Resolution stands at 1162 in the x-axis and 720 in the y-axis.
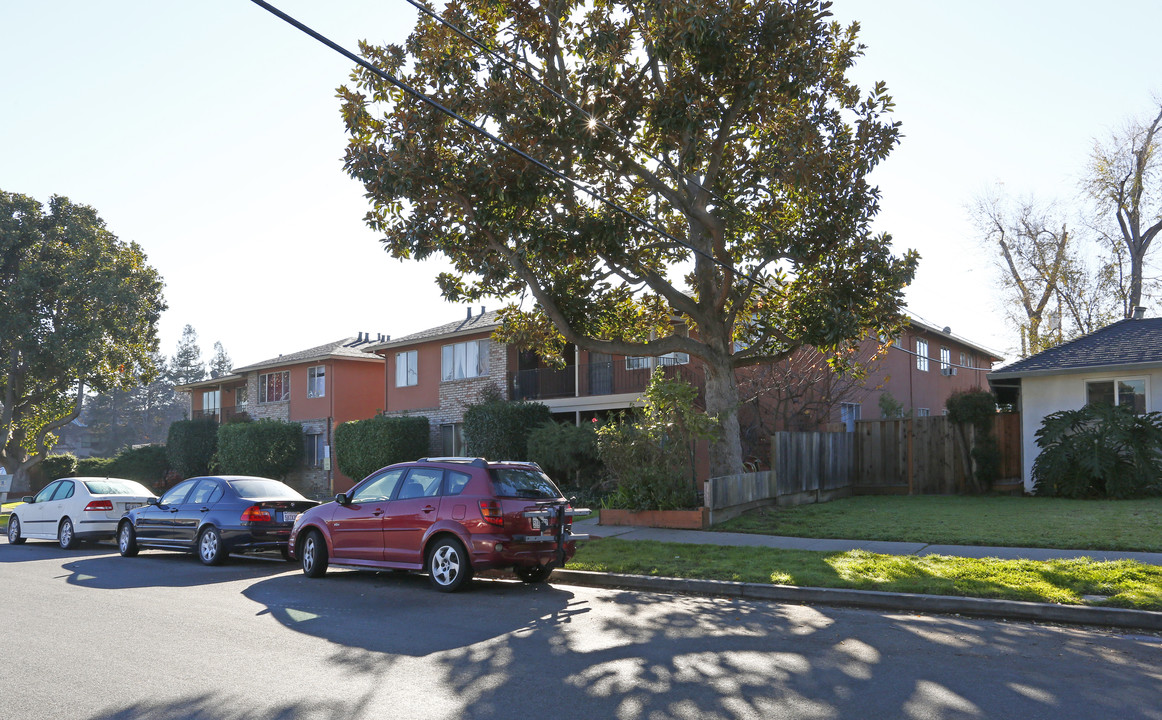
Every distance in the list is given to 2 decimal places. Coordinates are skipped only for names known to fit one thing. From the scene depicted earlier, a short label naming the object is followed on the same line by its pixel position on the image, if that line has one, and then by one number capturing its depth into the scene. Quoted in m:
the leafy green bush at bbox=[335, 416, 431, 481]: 28.59
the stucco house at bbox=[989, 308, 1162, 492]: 19.06
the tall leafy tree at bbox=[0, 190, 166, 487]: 35.22
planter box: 15.12
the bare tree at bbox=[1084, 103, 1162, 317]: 33.25
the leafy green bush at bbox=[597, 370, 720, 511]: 15.70
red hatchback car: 10.34
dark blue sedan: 13.54
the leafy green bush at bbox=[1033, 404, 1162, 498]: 17.42
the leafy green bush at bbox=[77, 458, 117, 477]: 41.16
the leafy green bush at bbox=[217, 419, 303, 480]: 33.31
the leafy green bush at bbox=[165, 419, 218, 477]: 38.03
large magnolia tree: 14.51
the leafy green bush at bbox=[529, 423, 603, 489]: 22.84
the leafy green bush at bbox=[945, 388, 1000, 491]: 21.23
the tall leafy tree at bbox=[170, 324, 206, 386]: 93.31
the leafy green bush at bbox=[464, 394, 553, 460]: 25.50
